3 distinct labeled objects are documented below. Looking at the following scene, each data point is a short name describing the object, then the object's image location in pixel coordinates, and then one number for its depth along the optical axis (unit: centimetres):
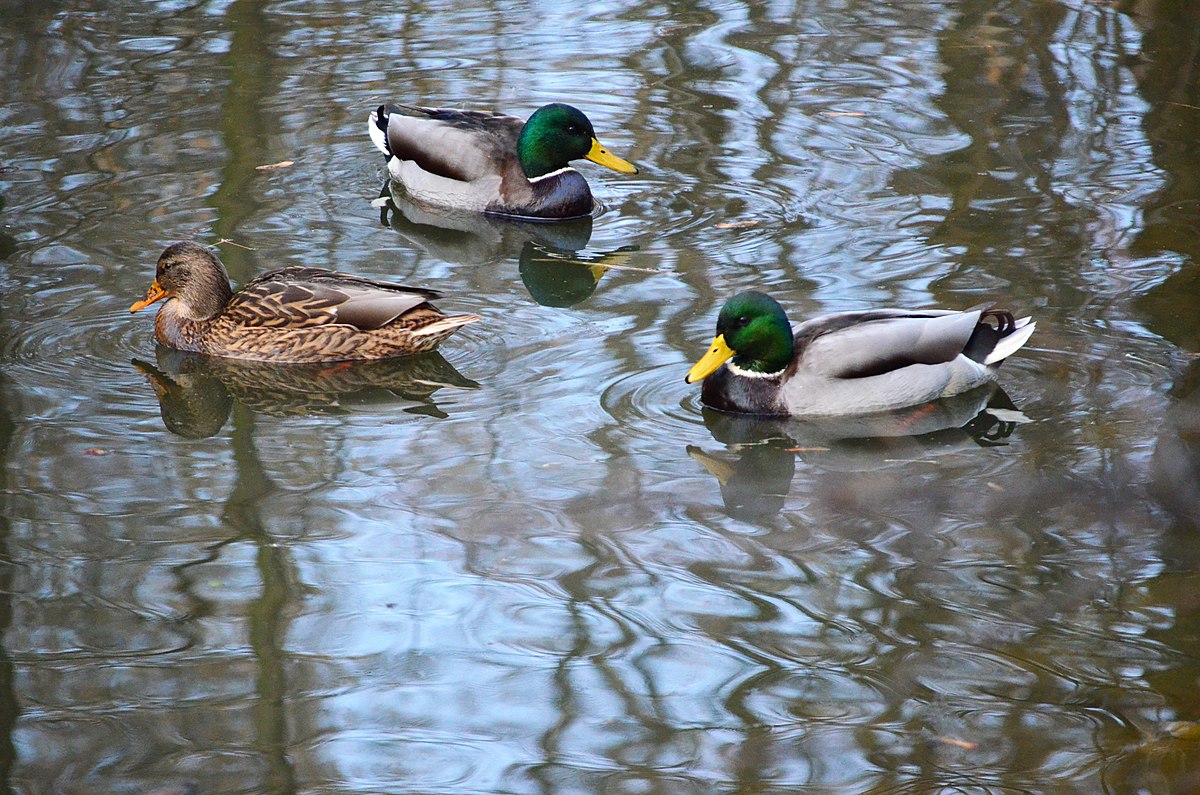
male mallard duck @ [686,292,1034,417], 1280
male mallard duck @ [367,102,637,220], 1864
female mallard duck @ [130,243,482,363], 1427
